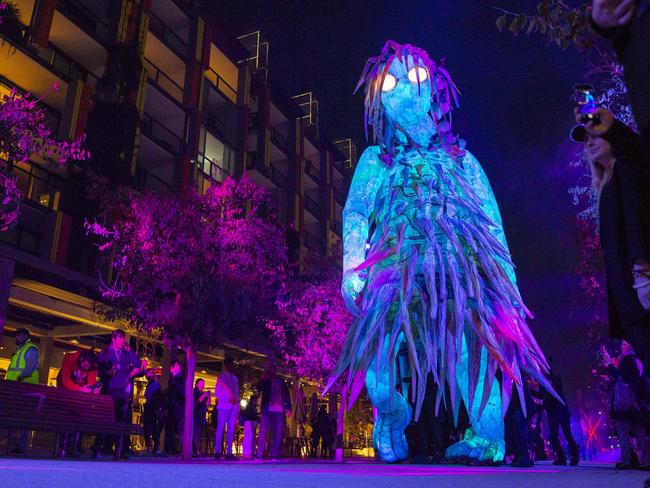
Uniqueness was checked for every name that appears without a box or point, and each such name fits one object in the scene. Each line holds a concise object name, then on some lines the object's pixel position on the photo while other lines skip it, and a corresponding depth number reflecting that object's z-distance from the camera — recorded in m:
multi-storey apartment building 15.76
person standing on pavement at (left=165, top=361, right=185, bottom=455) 10.89
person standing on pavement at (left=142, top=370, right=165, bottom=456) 10.93
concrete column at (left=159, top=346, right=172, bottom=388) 17.58
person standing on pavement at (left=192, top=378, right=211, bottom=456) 11.64
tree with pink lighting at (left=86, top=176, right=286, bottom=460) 10.91
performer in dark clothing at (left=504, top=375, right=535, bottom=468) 5.46
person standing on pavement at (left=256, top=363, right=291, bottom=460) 9.95
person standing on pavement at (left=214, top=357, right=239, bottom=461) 9.35
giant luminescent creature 5.15
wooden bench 6.19
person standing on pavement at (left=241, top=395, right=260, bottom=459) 11.62
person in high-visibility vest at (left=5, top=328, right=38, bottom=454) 7.62
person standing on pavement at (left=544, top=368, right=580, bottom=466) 8.78
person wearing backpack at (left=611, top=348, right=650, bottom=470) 5.98
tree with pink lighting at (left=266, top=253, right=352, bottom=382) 17.33
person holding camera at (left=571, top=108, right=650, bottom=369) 2.09
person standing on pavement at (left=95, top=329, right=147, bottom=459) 8.51
